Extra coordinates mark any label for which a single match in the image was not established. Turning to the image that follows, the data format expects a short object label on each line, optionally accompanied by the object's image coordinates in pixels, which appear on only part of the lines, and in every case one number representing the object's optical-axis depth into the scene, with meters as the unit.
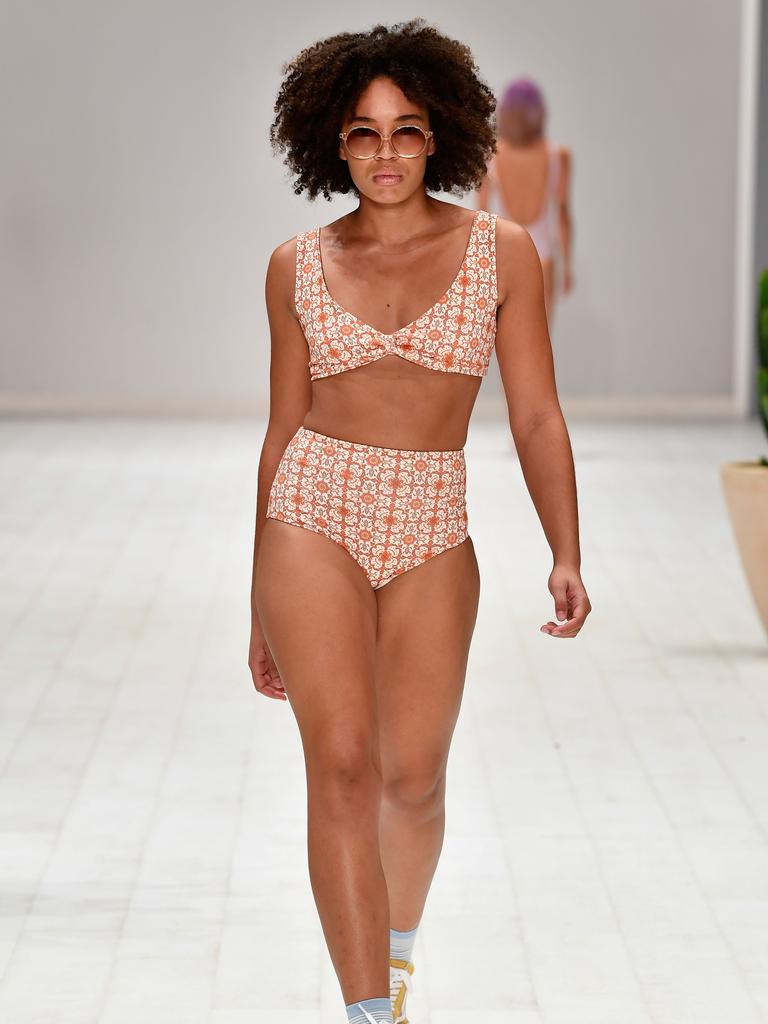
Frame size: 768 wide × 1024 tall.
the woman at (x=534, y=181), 19.69
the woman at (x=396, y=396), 4.98
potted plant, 10.46
